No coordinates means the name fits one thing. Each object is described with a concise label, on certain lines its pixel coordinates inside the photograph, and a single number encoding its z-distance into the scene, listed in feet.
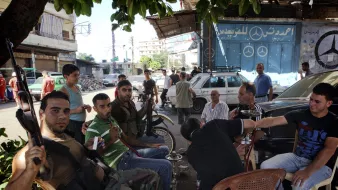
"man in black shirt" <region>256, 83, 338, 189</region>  8.06
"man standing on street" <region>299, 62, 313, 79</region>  23.25
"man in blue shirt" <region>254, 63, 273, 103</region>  20.53
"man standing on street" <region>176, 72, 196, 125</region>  23.80
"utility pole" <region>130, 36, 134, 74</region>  165.48
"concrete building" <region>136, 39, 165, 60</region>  421.22
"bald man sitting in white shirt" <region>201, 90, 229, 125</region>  14.24
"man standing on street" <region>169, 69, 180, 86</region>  38.60
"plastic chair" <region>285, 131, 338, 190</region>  8.01
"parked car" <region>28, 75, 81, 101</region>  48.16
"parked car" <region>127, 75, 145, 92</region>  47.72
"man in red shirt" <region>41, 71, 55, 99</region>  25.15
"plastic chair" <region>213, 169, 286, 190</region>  5.25
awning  31.89
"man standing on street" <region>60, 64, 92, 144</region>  12.29
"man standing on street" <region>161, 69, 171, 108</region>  36.15
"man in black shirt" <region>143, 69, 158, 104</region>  16.23
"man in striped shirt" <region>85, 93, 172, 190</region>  8.48
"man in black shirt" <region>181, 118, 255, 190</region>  5.87
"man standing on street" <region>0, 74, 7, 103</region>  44.79
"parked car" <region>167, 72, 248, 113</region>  30.89
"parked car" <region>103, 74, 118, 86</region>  94.49
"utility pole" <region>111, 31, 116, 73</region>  139.04
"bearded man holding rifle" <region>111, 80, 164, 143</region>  10.93
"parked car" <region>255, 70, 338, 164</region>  12.14
